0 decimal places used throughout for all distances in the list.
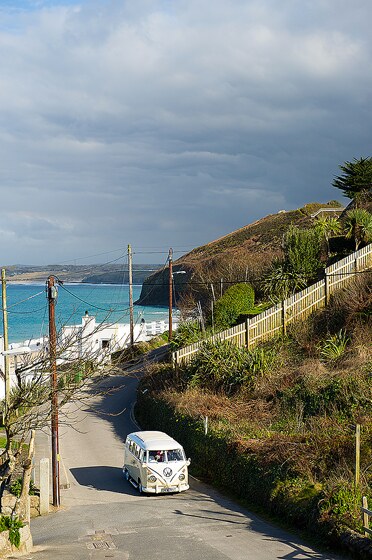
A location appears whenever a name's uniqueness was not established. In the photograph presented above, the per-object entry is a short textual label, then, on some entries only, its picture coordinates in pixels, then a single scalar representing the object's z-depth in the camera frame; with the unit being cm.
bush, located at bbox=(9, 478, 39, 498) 1998
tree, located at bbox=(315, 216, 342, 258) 4074
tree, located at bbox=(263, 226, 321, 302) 3772
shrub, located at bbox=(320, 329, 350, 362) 2598
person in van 2114
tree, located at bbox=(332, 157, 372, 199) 5831
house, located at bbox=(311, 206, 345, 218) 8886
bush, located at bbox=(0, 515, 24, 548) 1541
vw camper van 2097
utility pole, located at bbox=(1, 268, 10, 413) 2978
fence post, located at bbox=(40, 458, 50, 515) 2011
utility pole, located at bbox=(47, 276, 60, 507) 1922
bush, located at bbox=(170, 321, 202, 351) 3291
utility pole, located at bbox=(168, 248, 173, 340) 4455
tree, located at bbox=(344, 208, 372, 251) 3847
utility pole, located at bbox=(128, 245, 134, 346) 4836
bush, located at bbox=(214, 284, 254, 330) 3681
